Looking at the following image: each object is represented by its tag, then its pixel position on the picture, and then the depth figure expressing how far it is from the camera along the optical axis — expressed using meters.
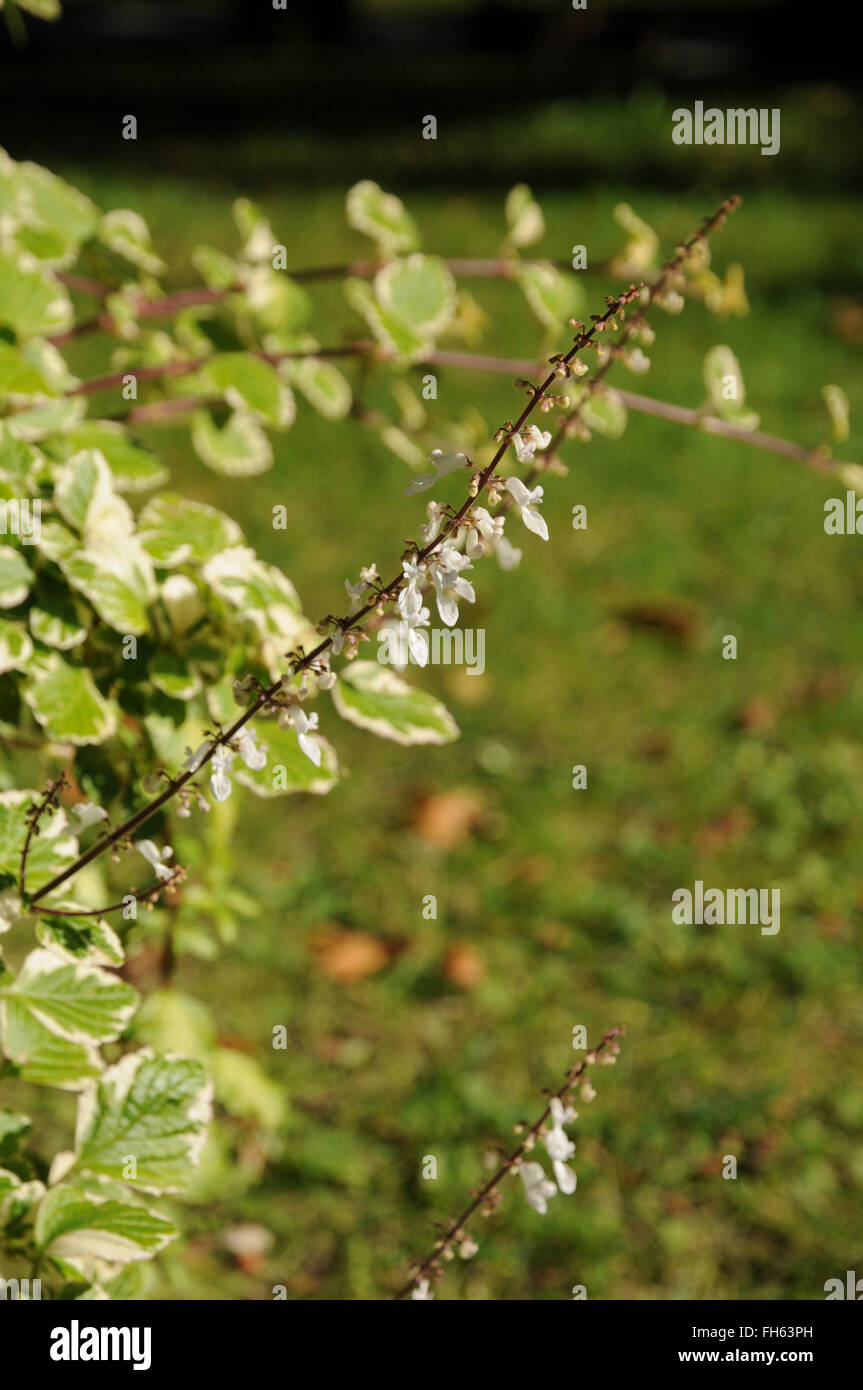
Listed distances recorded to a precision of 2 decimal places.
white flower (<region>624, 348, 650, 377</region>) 1.15
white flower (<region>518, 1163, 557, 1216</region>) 1.10
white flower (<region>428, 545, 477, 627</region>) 1.04
